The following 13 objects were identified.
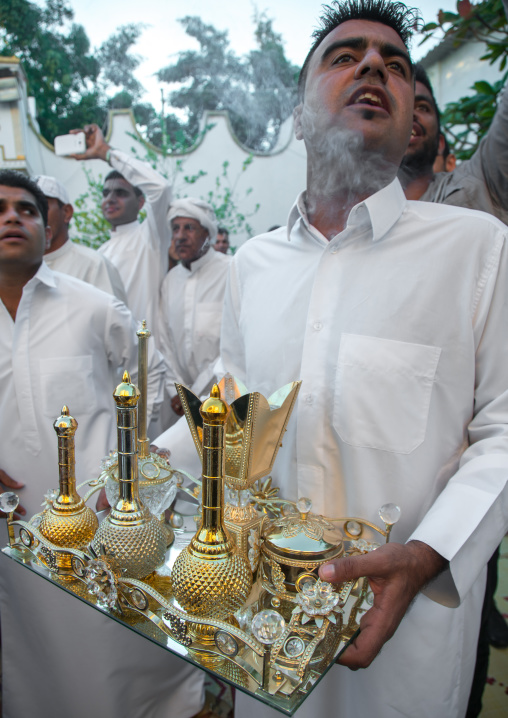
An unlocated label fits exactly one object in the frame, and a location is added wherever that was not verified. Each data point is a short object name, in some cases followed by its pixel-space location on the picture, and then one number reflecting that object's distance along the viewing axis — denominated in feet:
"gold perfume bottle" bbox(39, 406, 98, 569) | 3.43
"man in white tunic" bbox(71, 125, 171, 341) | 12.37
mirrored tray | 2.32
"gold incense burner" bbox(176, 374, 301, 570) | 3.07
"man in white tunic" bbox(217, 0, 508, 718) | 3.63
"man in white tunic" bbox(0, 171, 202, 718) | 5.93
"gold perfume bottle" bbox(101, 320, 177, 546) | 3.73
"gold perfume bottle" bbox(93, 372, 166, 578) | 3.00
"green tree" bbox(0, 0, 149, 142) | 10.50
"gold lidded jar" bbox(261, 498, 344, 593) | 2.84
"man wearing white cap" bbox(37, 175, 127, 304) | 10.36
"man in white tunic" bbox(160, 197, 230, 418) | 12.38
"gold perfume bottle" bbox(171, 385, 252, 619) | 2.55
